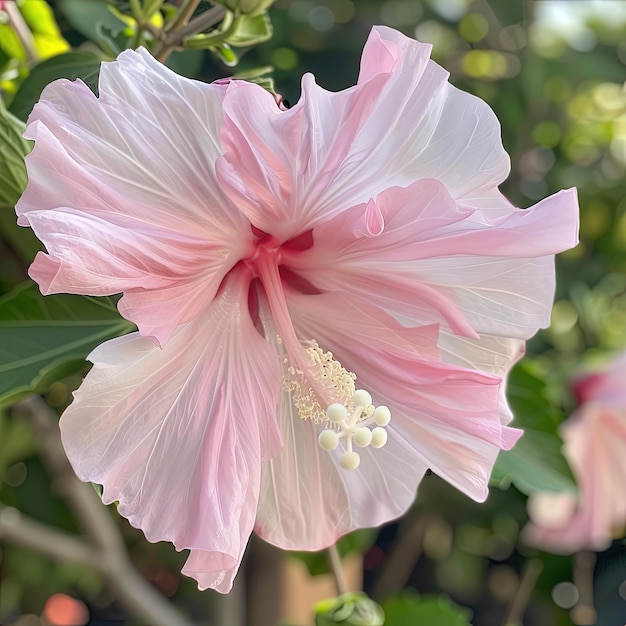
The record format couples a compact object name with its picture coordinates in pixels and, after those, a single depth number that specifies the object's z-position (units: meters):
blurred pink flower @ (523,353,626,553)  0.81
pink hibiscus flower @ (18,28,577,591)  0.33
